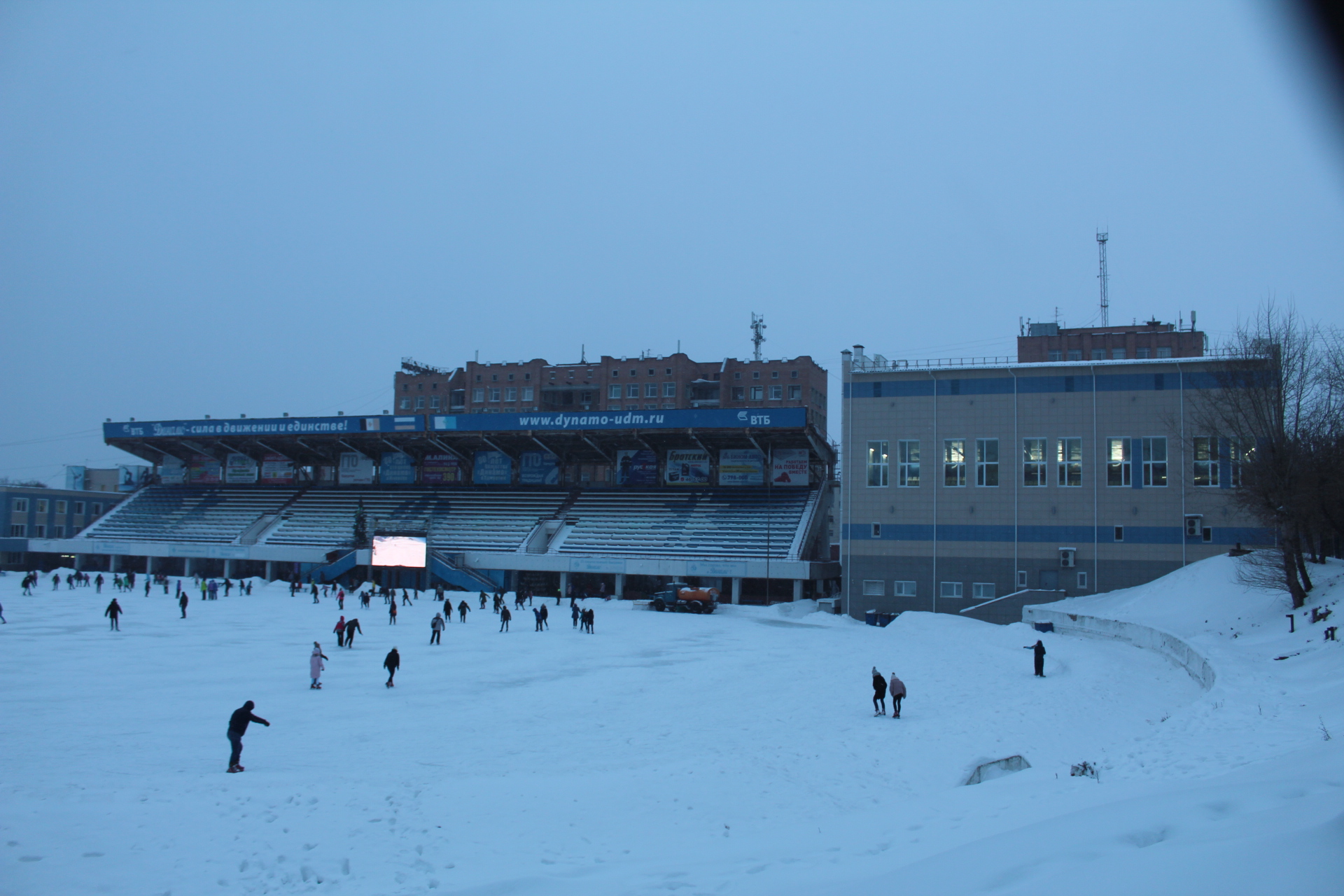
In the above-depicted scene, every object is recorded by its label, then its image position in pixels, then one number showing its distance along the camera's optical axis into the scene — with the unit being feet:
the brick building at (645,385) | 316.81
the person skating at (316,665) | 68.28
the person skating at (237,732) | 42.75
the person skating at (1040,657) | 81.66
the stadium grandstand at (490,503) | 194.39
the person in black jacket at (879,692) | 64.18
